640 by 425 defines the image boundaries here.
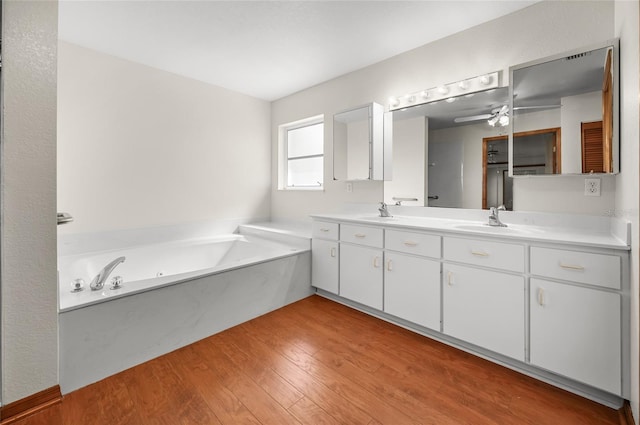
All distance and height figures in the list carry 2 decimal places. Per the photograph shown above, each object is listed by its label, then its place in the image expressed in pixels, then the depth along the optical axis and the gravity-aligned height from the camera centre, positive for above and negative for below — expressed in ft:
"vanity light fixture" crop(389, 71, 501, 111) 7.28 +3.30
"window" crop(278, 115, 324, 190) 12.62 +2.62
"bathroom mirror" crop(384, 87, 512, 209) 7.23 +1.59
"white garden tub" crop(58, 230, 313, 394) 5.25 -1.98
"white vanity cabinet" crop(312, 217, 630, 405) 4.57 -1.62
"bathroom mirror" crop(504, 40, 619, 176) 5.52 +2.12
